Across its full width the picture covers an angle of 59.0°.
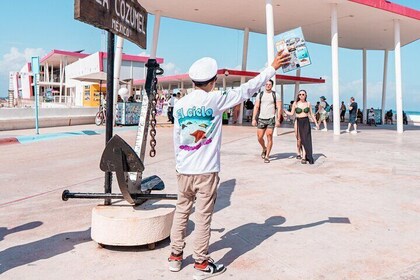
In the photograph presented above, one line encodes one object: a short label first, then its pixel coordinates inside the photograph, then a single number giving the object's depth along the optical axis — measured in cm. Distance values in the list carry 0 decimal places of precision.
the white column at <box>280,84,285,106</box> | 2930
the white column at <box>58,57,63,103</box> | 4252
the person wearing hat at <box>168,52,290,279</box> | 284
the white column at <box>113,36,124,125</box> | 1639
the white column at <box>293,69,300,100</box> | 2503
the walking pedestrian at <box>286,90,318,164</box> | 766
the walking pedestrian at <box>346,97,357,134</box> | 1598
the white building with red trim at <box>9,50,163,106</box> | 2502
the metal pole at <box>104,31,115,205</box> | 337
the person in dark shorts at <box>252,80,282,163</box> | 768
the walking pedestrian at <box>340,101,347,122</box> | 2852
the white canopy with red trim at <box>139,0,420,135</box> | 1524
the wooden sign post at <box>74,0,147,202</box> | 281
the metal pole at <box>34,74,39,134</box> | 1199
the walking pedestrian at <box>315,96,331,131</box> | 1717
